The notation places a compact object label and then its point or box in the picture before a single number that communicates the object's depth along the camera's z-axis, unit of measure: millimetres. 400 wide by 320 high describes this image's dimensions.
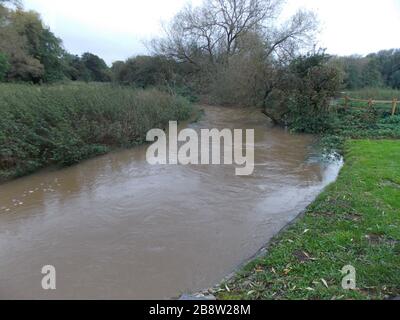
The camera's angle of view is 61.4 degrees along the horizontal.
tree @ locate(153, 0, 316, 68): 27953
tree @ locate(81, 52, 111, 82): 40719
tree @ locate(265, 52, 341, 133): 13906
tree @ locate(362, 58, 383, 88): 24609
